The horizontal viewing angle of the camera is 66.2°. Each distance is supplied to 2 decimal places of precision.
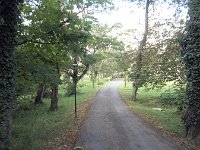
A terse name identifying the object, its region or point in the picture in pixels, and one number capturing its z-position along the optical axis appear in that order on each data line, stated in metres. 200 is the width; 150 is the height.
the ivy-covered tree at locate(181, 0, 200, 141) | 7.01
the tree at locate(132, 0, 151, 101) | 13.60
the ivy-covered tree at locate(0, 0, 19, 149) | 5.04
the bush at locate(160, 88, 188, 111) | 8.71
